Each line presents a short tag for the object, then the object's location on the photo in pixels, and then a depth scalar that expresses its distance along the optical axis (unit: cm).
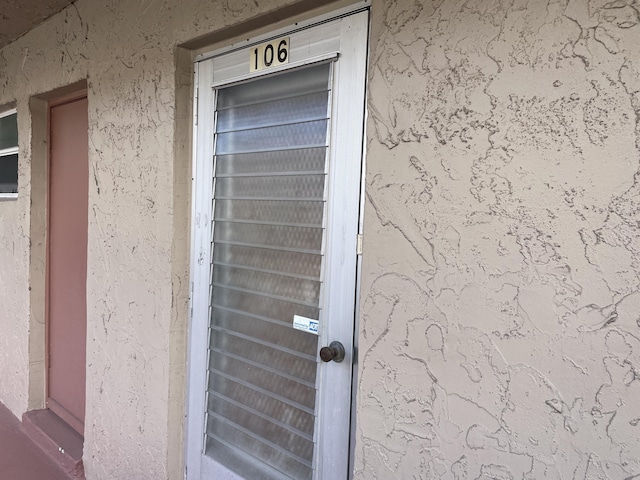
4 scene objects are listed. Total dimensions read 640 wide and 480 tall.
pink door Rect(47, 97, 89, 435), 343
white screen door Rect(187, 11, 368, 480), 185
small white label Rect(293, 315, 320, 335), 195
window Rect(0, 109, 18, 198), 406
